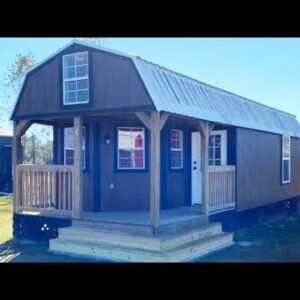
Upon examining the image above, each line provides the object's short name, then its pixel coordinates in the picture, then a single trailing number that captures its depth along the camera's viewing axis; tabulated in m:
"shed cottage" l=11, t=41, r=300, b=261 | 7.90
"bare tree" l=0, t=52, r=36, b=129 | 26.28
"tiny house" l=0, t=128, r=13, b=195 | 23.11
